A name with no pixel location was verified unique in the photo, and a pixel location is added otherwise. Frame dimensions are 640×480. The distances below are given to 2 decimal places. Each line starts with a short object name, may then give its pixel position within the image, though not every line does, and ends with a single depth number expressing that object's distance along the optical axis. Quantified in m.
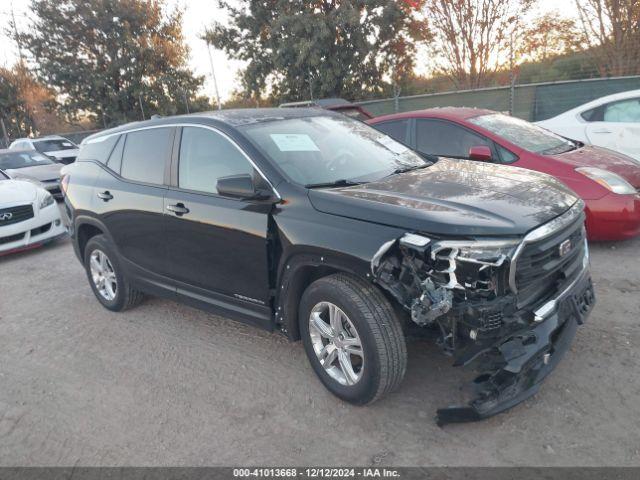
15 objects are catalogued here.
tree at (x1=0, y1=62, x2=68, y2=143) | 31.69
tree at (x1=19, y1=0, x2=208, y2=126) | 25.67
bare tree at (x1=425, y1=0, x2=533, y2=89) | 16.22
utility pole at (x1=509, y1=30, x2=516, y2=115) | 12.18
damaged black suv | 2.72
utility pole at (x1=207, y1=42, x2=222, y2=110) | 30.59
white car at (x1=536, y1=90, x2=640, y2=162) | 7.32
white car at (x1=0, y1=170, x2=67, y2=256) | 7.38
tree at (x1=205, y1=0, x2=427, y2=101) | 18.66
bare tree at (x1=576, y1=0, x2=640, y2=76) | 14.08
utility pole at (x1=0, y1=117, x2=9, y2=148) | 29.94
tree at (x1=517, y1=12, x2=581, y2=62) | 16.06
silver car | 11.56
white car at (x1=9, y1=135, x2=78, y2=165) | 15.52
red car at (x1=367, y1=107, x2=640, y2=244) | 5.12
